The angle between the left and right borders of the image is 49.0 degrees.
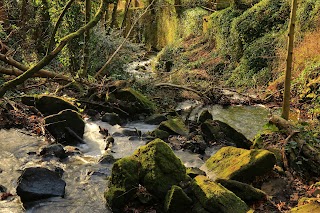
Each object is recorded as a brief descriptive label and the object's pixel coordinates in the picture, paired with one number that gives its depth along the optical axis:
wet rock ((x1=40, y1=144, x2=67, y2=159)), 8.68
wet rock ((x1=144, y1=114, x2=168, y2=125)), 12.68
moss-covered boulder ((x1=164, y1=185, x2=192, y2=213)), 5.76
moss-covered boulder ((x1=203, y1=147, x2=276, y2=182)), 6.75
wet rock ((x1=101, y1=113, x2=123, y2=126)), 12.34
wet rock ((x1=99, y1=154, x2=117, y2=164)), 8.60
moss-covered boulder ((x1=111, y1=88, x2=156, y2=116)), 13.26
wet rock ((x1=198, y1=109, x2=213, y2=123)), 11.93
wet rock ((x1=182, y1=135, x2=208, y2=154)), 9.80
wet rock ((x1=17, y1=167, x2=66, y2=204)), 6.34
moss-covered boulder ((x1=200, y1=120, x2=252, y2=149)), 9.89
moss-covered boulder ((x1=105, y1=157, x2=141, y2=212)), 6.14
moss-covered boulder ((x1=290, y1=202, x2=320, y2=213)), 5.25
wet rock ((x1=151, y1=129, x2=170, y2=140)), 10.84
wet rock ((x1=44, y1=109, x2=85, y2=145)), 9.77
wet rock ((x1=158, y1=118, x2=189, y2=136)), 11.10
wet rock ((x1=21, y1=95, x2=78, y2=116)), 10.59
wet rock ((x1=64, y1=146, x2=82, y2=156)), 9.05
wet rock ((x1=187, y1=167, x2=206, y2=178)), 6.93
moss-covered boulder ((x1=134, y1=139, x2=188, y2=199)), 6.14
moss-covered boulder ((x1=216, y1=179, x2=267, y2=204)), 6.25
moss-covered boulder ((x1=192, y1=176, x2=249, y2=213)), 5.66
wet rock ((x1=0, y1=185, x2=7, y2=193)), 6.70
